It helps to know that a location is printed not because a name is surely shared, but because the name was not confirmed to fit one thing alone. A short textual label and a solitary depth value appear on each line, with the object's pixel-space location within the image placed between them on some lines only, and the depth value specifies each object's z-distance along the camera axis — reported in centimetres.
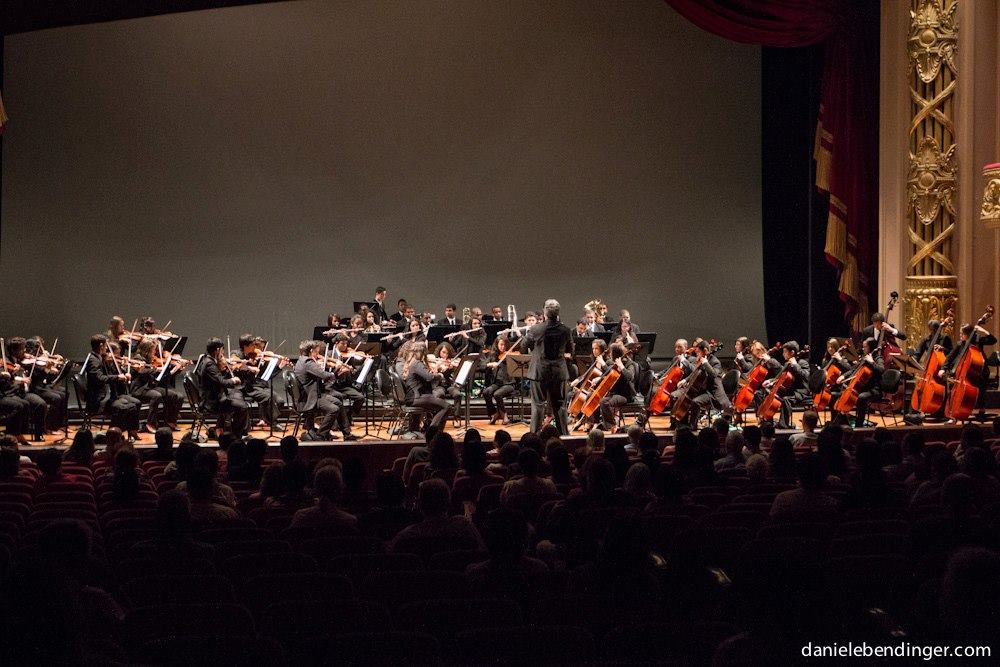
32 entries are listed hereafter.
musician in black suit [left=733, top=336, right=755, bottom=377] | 1222
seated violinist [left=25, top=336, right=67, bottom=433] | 1166
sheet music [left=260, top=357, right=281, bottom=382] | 1124
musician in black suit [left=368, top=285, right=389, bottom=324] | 1614
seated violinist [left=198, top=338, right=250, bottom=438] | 1133
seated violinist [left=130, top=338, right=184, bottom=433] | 1177
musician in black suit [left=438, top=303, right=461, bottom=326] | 1534
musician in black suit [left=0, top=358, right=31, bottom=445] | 1112
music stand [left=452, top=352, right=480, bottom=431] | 1148
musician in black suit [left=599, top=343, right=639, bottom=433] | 1191
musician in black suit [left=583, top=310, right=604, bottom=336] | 1413
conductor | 1078
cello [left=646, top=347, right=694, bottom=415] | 1195
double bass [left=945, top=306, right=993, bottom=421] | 1114
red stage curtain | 1456
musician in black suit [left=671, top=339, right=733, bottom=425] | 1180
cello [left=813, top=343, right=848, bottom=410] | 1177
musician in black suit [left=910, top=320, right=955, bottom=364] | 1191
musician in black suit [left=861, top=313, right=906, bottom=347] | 1188
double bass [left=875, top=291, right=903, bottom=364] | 1177
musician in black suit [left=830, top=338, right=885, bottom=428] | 1145
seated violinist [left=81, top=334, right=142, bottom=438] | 1155
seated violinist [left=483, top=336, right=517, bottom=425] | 1299
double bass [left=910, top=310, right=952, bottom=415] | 1139
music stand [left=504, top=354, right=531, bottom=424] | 1192
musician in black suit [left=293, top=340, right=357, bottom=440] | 1130
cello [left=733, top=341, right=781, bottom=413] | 1174
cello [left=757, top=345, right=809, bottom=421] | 1150
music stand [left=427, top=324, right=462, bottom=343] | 1399
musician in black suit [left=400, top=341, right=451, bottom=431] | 1152
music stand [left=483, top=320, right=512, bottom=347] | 1408
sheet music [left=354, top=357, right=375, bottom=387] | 1131
